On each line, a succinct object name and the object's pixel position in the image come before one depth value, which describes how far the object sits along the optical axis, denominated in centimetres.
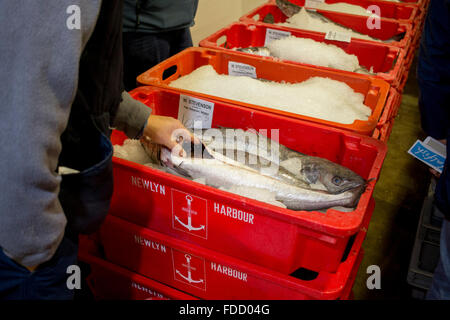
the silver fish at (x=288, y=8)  296
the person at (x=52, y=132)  58
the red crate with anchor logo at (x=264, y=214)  97
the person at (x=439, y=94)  117
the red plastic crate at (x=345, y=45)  209
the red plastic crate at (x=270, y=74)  147
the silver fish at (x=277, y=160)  126
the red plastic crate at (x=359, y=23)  265
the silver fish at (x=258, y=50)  226
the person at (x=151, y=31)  196
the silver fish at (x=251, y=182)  117
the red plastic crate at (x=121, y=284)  132
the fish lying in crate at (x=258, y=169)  119
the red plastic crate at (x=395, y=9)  299
